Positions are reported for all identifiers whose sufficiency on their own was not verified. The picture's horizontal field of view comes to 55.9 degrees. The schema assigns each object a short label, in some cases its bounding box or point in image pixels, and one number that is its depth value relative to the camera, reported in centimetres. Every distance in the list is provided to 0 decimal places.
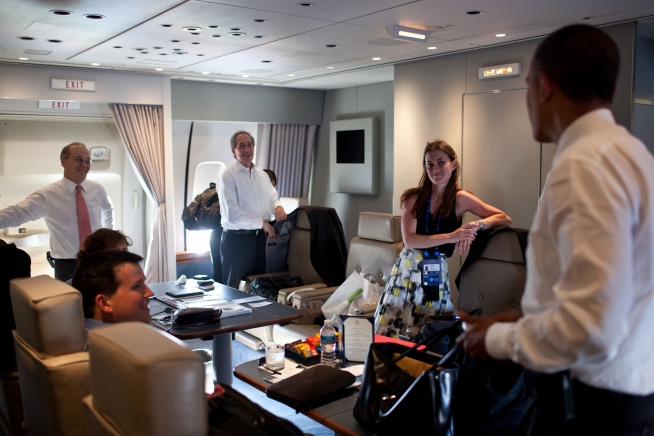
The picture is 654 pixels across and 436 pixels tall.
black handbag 181
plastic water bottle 288
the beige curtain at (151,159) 717
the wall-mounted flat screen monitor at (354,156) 794
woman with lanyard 382
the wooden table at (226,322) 358
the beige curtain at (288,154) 880
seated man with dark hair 232
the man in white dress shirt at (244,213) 602
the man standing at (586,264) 121
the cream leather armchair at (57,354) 192
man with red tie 522
